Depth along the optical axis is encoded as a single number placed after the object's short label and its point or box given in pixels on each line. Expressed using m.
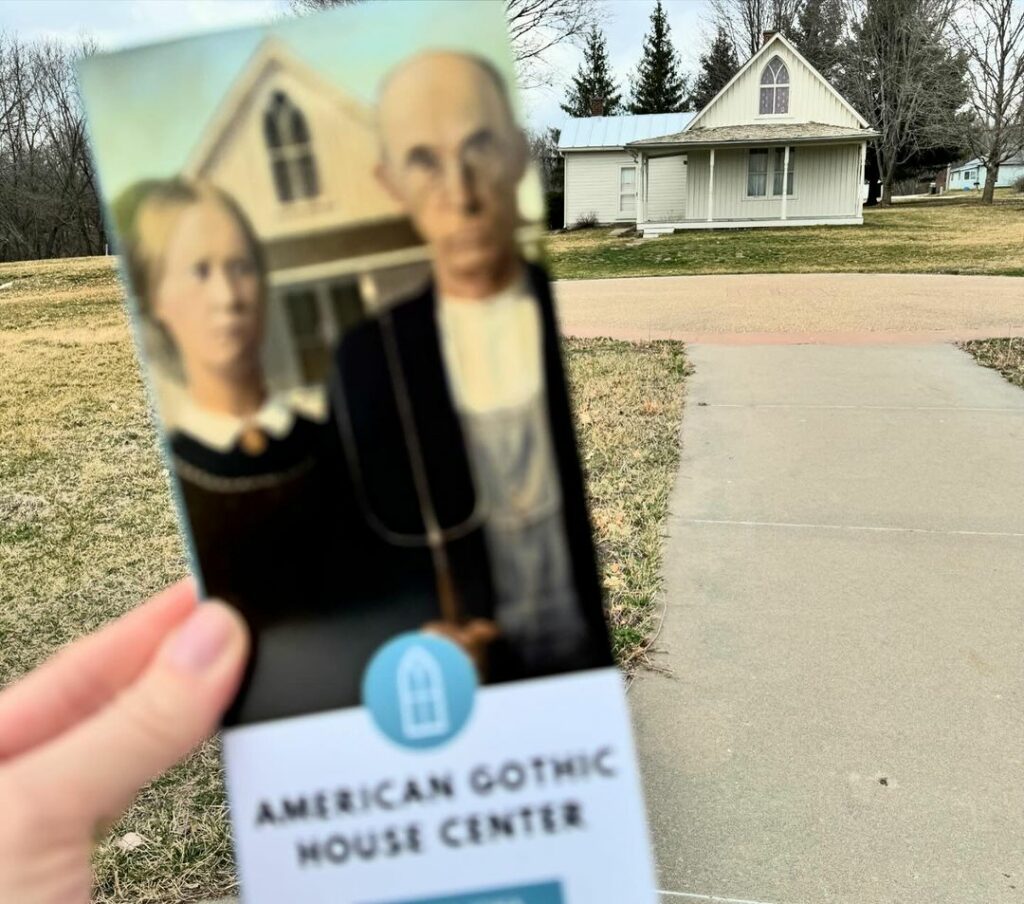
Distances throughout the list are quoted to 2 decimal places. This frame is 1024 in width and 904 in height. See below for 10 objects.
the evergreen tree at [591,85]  42.50
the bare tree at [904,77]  34.28
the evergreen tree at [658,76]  41.03
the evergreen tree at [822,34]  39.47
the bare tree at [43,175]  29.56
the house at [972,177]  67.62
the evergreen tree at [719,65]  42.84
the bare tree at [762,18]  41.53
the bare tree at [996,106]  32.34
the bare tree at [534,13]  20.16
